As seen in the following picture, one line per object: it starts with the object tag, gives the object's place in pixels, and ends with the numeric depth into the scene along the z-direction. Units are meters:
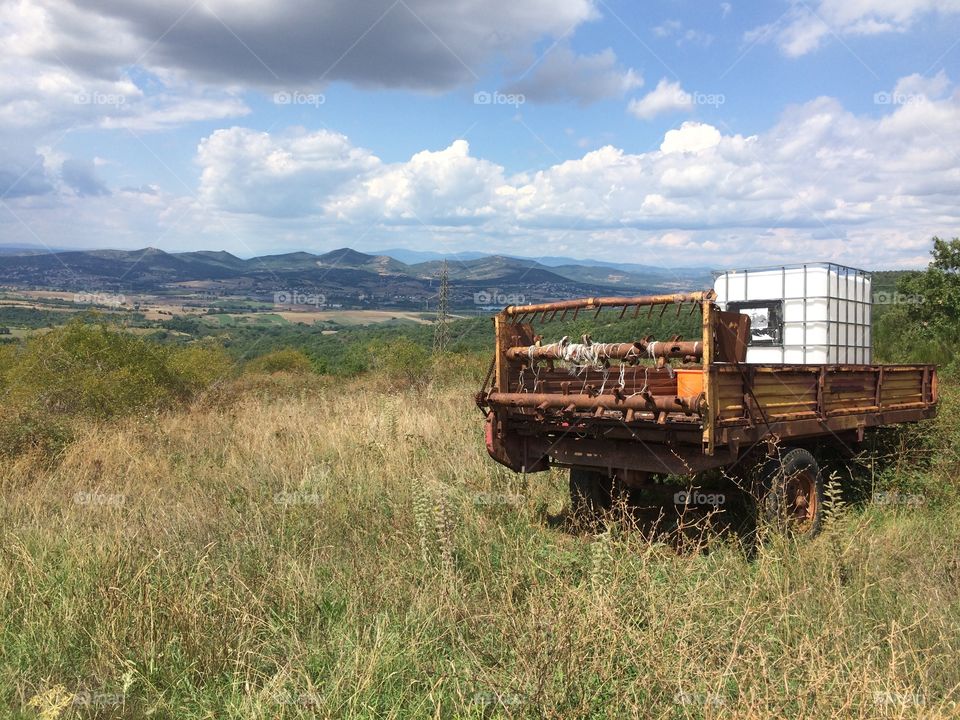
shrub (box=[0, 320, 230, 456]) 11.46
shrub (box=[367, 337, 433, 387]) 16.81
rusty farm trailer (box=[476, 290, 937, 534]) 5.17
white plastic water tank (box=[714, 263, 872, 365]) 9.02
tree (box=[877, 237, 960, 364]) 33.25
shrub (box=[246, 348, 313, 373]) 25.83
